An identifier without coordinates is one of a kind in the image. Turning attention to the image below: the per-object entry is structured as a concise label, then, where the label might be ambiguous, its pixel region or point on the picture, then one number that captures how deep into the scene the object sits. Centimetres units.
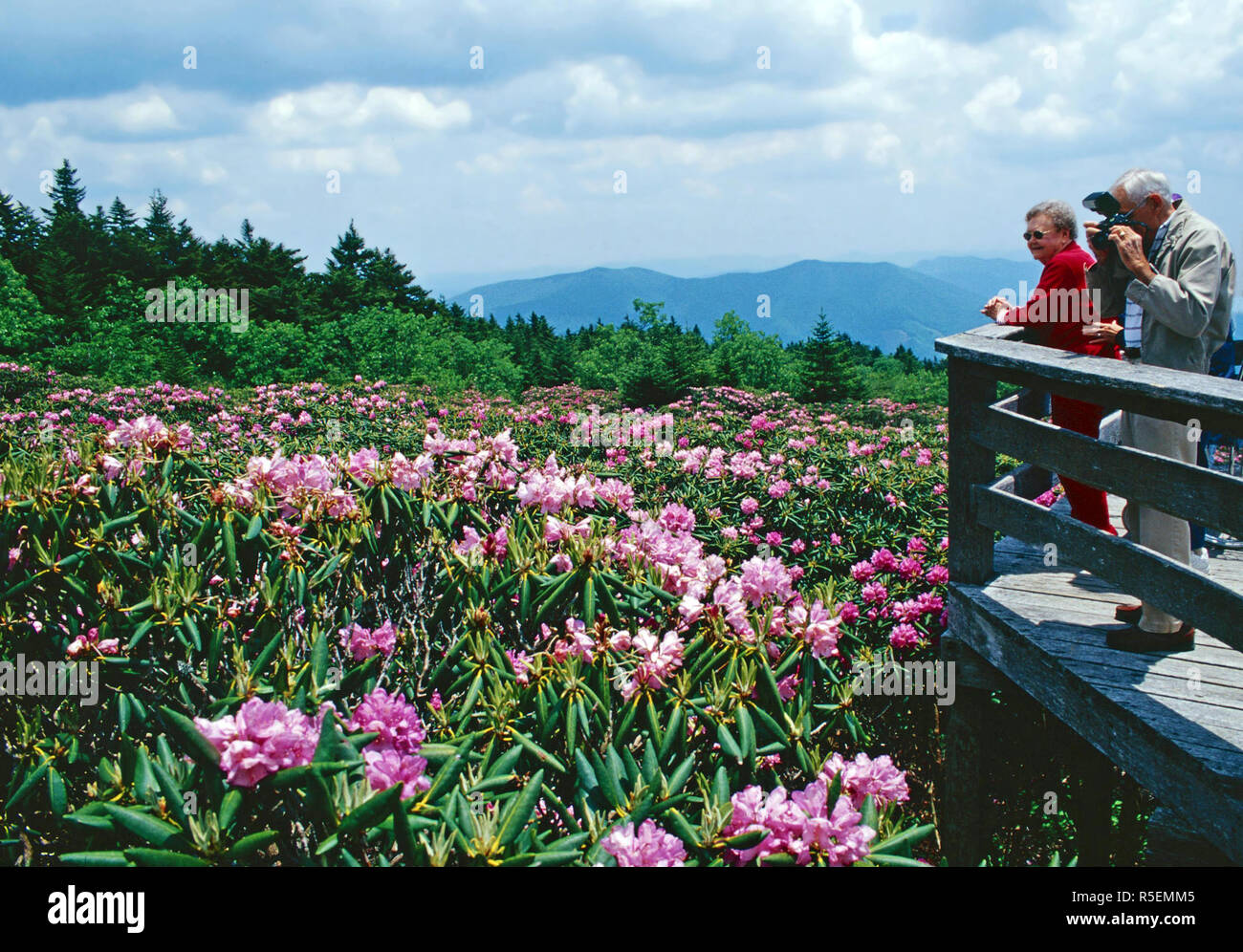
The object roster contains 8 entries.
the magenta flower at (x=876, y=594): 441
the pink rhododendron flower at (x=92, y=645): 237
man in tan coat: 293
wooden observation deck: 239
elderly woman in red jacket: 365
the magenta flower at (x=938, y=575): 439
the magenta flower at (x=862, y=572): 479
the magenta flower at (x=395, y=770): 170
